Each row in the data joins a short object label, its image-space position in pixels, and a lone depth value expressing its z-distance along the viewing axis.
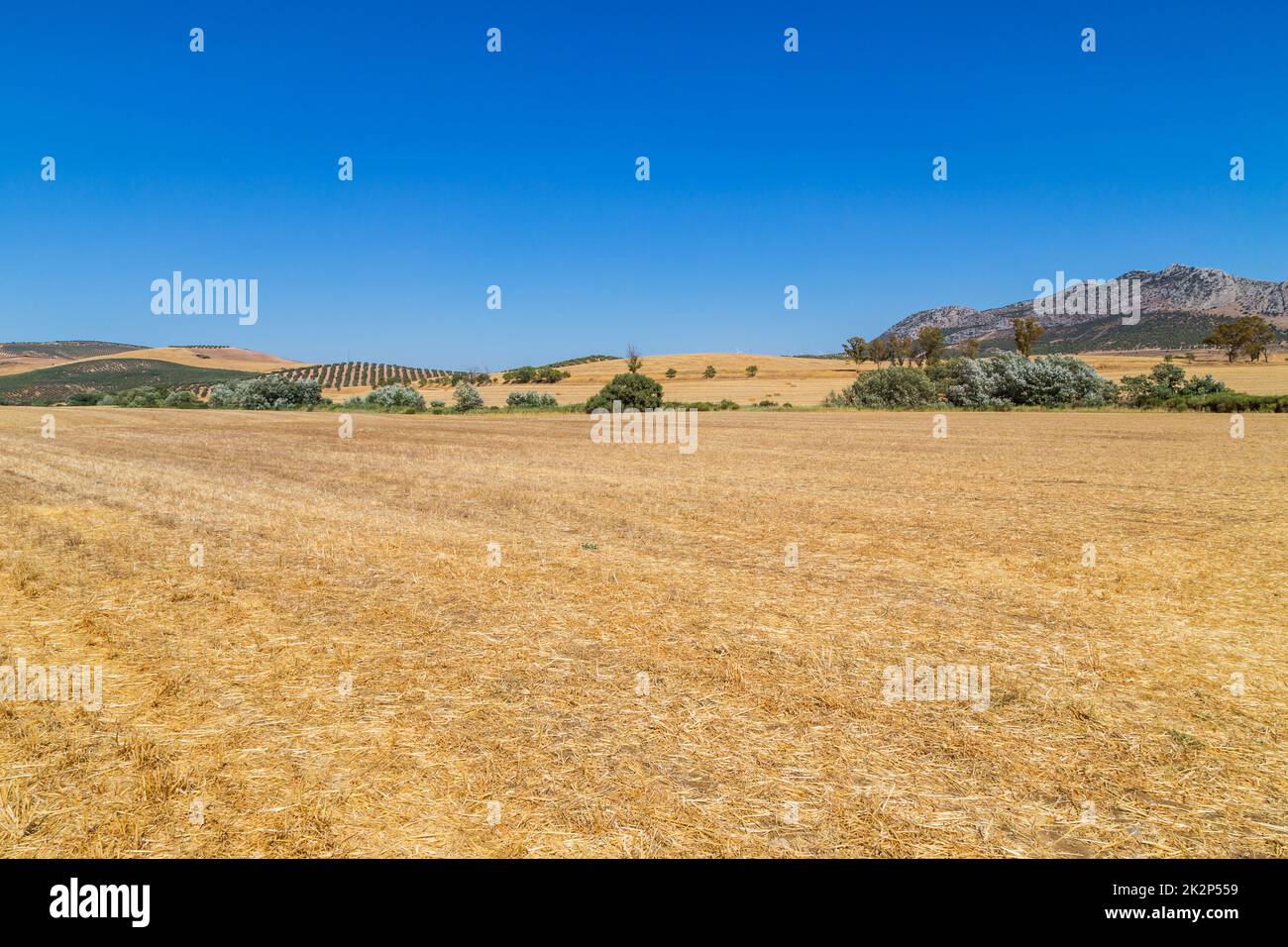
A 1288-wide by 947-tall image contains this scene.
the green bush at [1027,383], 58.53
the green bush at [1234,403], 46.90
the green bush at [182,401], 70.12
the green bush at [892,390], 65.00
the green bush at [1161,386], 53.78
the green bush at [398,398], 65.81
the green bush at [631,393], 58.41
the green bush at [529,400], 64.81
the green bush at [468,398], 63.97
